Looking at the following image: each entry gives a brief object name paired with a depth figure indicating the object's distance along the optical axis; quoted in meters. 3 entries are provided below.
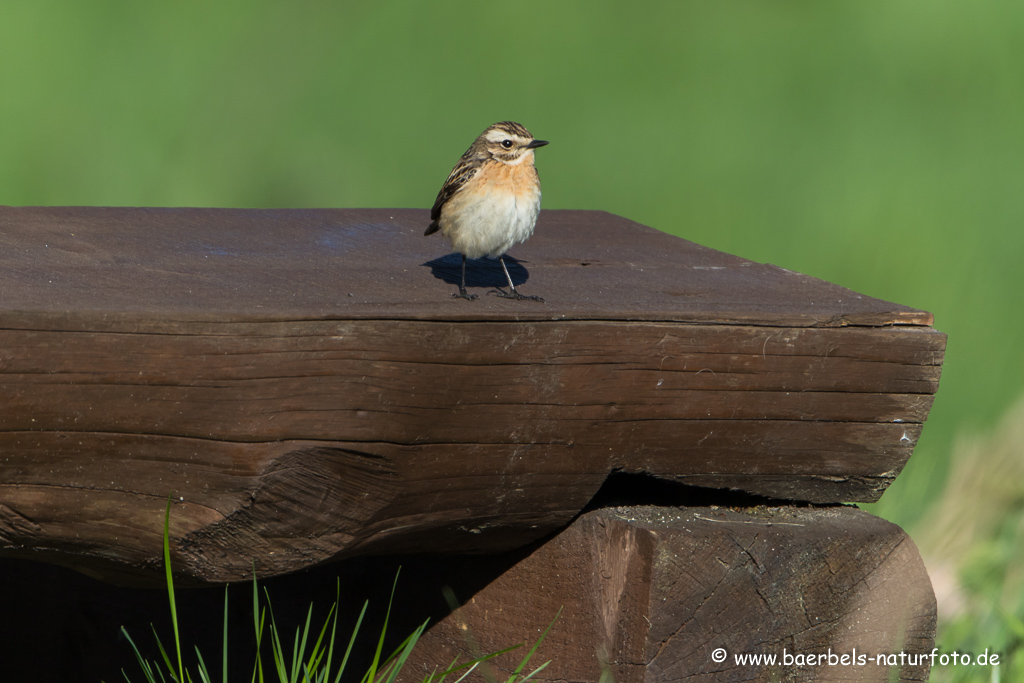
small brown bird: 6.20
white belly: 6.14
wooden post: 4.52
